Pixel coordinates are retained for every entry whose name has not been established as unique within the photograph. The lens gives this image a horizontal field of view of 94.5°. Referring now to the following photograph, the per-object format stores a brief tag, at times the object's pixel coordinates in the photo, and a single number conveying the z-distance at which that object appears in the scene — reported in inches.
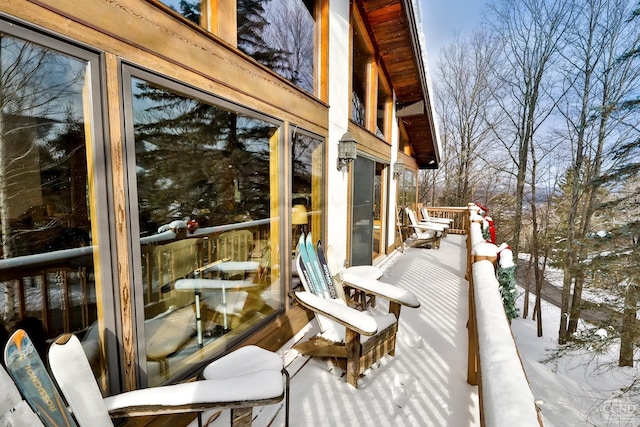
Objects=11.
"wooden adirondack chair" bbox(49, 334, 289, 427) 42.0
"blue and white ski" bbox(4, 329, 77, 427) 37.8
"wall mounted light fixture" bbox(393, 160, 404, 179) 271.7
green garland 159.6
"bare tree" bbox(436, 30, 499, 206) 598.5
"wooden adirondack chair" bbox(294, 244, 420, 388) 77.6
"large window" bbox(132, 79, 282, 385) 78.2
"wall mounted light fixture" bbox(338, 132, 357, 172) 151.3
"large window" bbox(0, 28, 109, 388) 51.5
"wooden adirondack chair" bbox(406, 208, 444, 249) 294.5
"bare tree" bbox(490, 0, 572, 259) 414.9
